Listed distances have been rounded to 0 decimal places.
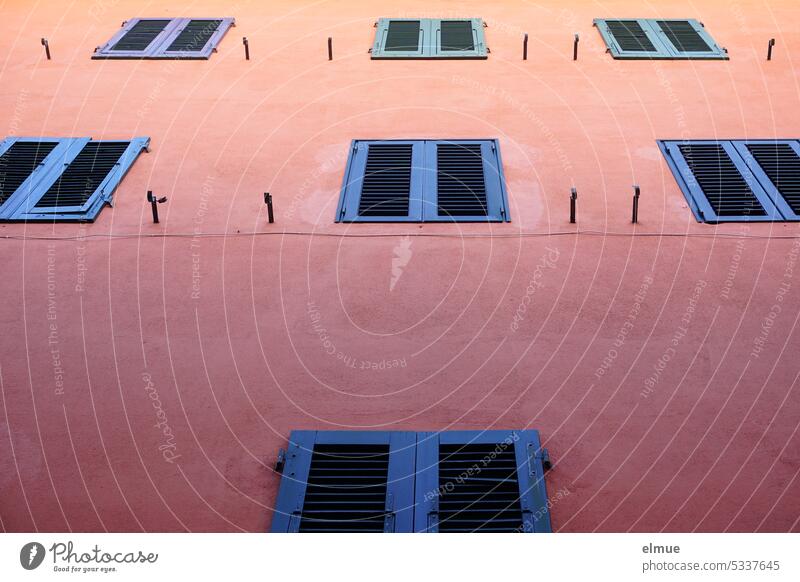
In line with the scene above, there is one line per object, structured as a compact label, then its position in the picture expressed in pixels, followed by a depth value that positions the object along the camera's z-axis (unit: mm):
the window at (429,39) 12641
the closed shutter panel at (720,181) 8570
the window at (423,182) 8641
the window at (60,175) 8734
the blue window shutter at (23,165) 8984
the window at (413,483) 5238
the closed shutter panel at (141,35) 13039
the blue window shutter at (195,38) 12773
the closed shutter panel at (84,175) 8953
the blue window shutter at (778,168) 8625
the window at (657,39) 12383
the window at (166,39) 12758
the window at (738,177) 8508
